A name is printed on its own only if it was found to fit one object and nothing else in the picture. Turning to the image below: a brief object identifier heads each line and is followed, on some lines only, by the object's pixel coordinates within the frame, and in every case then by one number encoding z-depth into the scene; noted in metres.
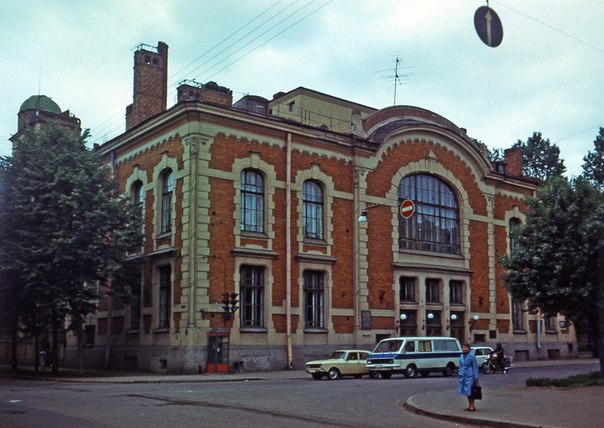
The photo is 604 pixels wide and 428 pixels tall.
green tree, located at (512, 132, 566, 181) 78.75
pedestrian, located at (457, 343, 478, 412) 16.55
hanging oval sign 14.60
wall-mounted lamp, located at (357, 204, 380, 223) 34.96
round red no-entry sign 37.88
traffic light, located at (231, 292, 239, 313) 31.22
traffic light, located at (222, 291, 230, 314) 30.92
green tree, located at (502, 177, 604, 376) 23.11
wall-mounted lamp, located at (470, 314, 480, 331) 43.31
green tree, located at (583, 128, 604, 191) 74.69
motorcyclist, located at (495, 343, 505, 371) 34.47
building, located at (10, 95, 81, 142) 50.00
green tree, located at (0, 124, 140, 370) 30.78
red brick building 33.47
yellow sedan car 29.47
